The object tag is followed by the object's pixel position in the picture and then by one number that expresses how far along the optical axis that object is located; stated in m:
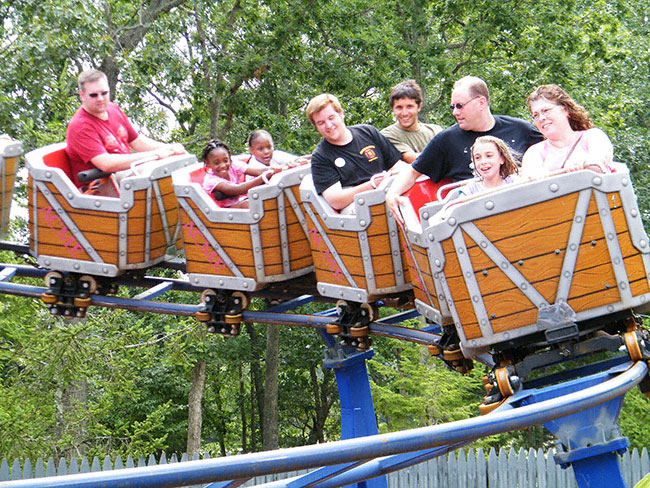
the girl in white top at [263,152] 9.34
